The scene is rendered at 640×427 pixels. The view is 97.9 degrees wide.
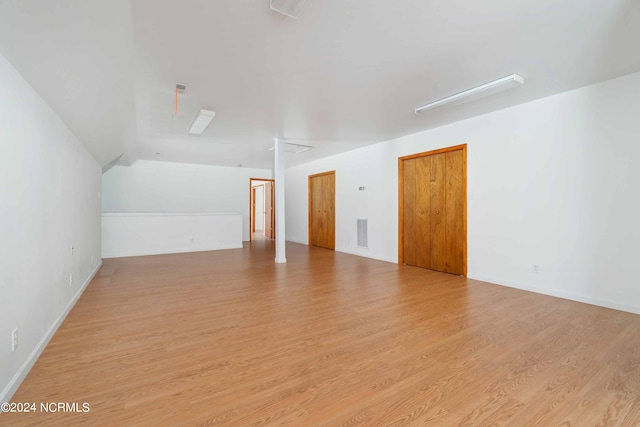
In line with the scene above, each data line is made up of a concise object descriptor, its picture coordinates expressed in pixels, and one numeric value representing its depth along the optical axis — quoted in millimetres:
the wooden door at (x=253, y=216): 11539
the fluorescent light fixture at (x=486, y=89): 3059
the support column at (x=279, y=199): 5867
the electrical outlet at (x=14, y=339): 1735
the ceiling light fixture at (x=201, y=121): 4113
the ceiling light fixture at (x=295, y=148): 6445
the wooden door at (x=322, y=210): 7785
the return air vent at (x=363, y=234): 6633
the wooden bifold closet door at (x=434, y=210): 4738
